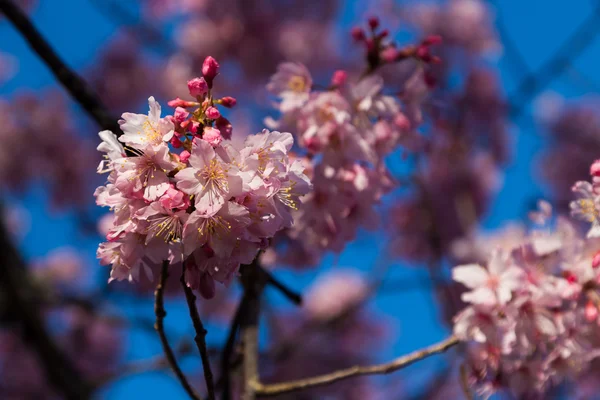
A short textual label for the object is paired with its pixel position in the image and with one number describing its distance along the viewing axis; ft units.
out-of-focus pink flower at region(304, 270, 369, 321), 17.80
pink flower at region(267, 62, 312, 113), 5.52
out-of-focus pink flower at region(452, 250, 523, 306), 5.35
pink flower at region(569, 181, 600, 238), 5.26
